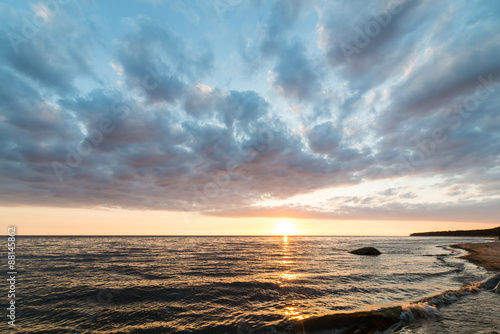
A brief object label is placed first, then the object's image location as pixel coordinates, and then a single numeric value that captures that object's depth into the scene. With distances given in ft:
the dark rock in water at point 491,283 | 58.08
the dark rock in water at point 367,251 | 163.63
